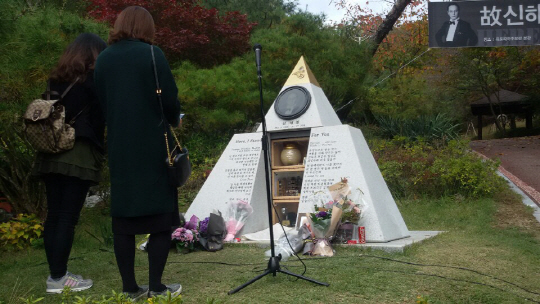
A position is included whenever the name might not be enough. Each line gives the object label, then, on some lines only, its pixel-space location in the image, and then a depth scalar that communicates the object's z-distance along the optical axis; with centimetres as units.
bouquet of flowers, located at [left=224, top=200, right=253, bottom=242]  500
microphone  322
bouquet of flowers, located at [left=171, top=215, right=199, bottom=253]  453
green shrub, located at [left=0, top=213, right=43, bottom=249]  508
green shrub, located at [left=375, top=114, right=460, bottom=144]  1036
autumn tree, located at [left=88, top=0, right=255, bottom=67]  995
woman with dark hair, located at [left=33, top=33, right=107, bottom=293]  296
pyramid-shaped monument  488
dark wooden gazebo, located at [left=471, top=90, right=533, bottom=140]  2097
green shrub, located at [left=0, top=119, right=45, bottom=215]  555
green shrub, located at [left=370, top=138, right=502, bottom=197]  743
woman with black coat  267
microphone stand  304
